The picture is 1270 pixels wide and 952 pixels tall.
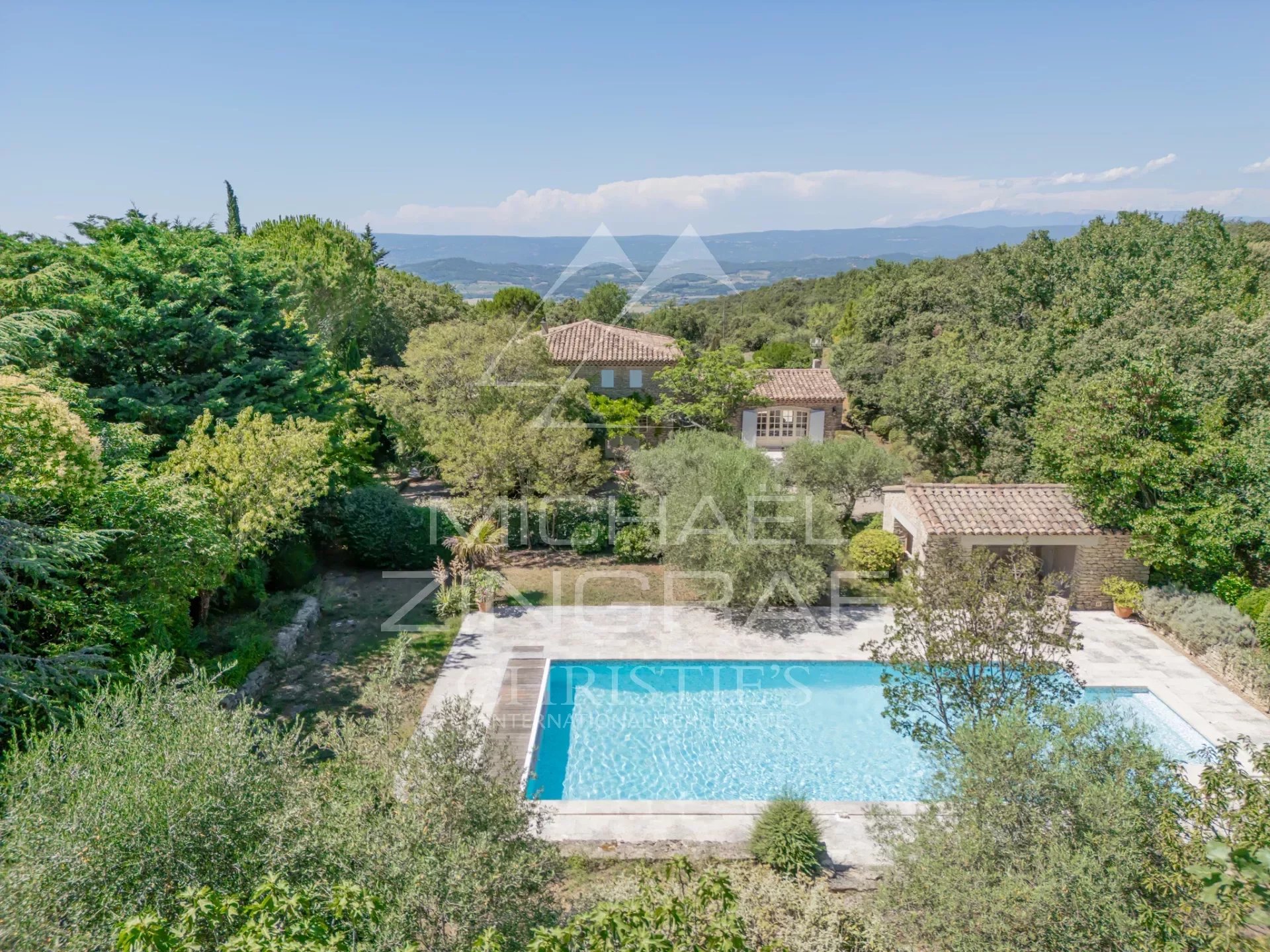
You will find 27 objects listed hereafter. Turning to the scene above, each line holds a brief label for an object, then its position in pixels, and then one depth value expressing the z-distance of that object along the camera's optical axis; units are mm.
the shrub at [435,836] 7020
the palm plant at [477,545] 22078
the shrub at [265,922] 5672
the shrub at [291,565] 21250
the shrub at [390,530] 23125
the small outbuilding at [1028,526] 20125
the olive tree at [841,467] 25172
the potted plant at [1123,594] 19875
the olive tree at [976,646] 11492
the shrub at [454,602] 20281
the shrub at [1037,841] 7031
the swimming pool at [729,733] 14094
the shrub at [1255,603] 17266
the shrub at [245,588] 18531
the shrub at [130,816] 6395
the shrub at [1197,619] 17438
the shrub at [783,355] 53181
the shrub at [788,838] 11031
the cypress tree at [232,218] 38469
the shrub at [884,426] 40125
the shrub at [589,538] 24688
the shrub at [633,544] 24094
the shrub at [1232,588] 18109
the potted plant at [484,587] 20547
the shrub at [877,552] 22094
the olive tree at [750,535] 19484
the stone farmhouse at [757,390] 37656
